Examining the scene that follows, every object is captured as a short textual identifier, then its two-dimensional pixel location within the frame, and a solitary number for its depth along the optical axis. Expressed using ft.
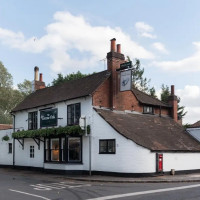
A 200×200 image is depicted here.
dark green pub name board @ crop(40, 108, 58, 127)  66.10
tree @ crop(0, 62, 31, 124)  158.36
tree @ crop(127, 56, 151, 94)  131.67
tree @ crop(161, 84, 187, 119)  136.17
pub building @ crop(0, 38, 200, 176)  53.47
